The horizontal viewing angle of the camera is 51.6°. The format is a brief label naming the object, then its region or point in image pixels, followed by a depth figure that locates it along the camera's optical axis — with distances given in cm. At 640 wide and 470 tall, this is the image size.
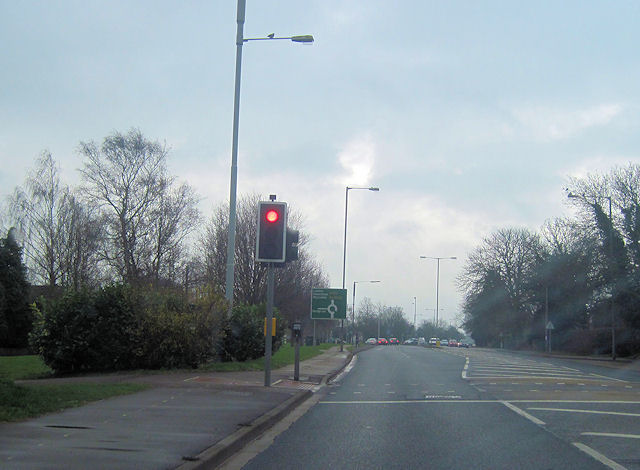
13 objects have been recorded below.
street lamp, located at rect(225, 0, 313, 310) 2003
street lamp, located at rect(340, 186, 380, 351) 4402
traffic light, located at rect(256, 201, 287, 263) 1546
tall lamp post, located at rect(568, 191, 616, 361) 3769
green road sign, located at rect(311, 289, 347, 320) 2631
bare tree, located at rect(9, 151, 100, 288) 3931
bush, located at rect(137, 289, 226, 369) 1938
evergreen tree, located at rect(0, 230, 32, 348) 4178
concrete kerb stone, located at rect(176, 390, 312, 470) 719
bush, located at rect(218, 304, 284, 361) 2252
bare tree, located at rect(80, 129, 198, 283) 3753
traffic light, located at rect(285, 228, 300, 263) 1563
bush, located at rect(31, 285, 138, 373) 1911
